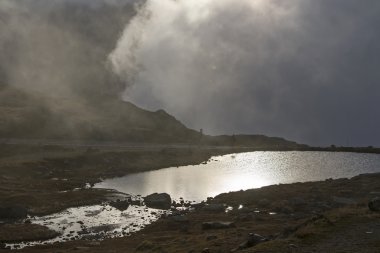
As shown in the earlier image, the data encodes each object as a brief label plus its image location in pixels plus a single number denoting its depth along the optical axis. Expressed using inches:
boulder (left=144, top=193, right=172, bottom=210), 2812.5
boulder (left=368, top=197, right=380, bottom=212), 1460.4
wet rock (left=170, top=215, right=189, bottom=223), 2273.6
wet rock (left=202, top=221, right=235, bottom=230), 1990.4
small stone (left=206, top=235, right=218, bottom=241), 1676.9
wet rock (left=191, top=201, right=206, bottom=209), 2695.4
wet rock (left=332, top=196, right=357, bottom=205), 2431.1
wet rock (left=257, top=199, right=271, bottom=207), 2673.5
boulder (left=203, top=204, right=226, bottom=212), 2596.0
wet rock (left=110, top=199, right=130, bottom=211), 2763.3
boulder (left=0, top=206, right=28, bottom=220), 2468.9
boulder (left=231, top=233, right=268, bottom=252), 1279.5
